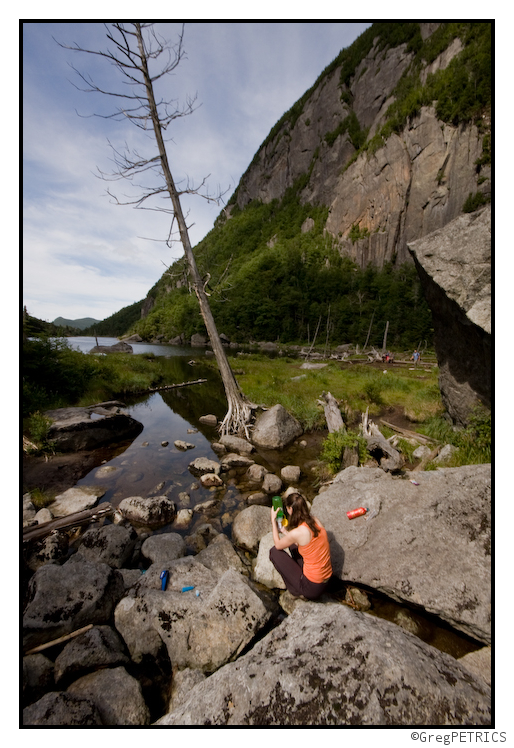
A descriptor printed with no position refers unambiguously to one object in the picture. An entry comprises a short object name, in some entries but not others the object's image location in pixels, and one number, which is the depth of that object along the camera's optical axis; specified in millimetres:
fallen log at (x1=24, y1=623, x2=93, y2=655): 3717
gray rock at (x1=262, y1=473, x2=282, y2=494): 8379
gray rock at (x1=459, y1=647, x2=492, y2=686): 3271
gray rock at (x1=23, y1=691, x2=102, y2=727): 2768
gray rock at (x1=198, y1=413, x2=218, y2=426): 15037
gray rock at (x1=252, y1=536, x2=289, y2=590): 5066
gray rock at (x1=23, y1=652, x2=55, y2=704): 3326
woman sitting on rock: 4336
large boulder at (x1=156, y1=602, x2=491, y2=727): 2447
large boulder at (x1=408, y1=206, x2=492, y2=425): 6559
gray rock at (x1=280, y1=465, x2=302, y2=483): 8977
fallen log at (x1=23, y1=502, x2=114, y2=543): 6125
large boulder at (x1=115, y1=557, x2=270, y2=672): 3848
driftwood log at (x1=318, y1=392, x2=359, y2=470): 8547
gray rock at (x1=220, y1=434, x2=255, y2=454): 11398
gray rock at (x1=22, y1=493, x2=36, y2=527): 6527
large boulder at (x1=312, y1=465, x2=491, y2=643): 4062
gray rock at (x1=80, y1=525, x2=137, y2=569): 5539
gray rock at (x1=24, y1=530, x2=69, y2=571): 5574
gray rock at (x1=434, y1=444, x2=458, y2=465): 7226
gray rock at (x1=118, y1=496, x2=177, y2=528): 7035
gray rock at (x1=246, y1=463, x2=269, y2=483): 9078
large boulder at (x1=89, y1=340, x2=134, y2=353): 51988
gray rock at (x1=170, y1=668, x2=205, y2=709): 3352
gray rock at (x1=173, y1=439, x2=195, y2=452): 11820
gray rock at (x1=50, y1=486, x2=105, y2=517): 7328
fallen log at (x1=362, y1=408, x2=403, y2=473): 8288
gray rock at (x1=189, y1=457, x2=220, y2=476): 9562
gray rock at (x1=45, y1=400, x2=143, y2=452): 10891
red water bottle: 5465
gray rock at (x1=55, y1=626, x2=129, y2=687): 3488
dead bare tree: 10781
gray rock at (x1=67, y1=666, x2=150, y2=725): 3107
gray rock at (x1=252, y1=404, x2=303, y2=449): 11648
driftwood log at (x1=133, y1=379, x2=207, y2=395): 22184
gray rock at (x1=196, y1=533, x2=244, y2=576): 5332
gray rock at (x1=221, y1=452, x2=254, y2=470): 9938
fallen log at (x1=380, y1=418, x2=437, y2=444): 9295
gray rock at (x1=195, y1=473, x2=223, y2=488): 8758
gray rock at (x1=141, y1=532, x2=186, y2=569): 5609
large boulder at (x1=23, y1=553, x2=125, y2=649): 3889
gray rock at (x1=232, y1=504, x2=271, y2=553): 6191
